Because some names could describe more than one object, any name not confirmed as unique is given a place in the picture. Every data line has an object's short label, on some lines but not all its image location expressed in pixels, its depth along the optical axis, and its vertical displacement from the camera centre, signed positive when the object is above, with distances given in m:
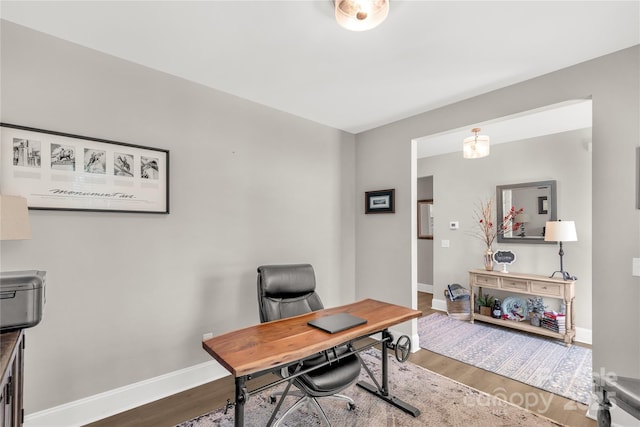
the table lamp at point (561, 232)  3.43 -0.18
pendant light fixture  3.44 +0.82
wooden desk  1.45 -0.71
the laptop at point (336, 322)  1.83 -0.69
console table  3.44 -0.90
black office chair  1.81 -0.74
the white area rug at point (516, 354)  2.61 -1.46
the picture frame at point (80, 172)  1.86 +0.30
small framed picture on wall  3.54 +0.18
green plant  4.11 -1.18
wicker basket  4.33 -1.36
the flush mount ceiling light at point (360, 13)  1.56 +1.09
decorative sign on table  4.09 -0.58
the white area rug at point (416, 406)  2.07 -1.44
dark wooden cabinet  1.15 -0.74
